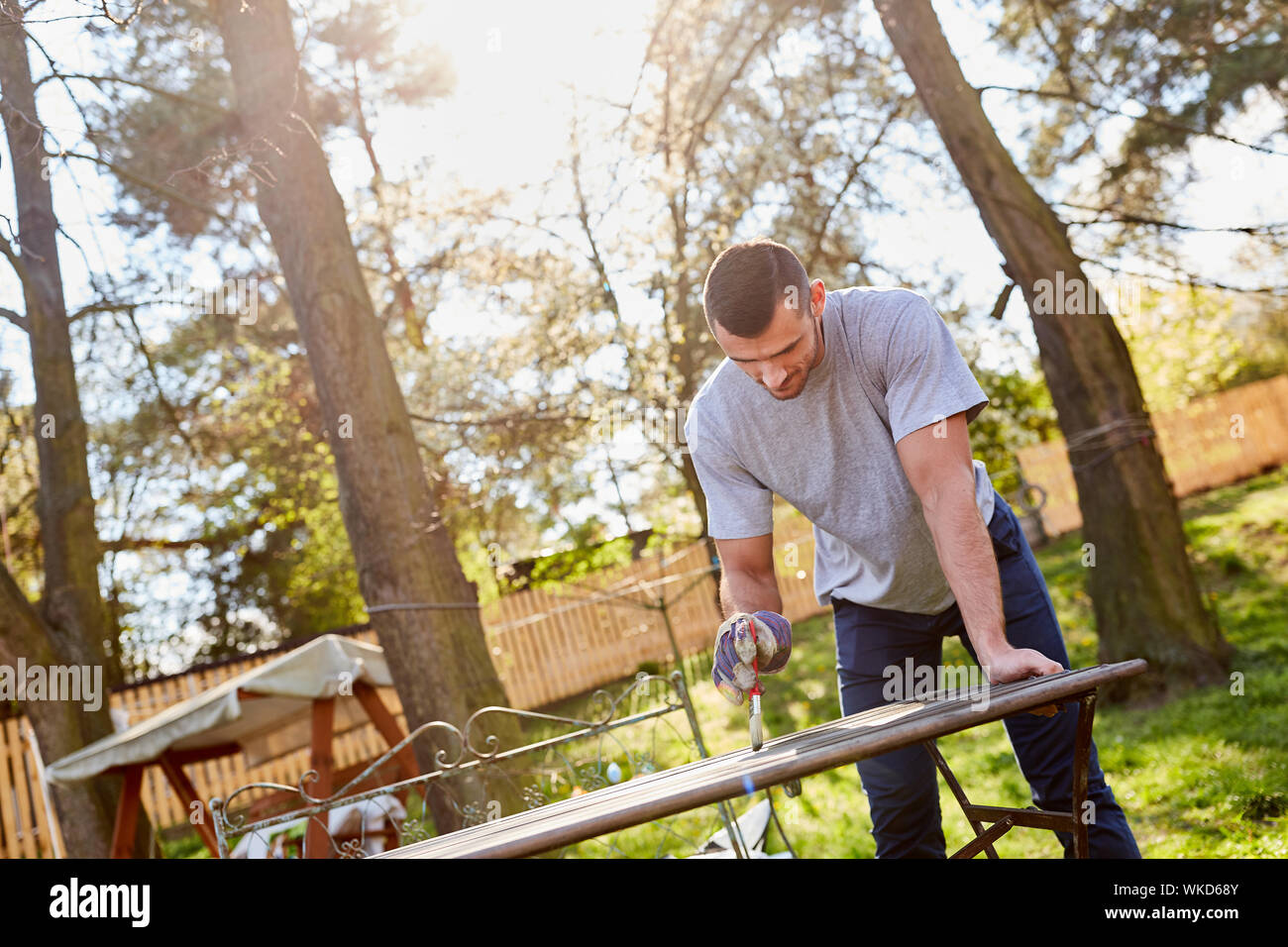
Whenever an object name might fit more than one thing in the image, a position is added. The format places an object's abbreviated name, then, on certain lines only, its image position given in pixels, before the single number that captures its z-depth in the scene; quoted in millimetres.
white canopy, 4996
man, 2150
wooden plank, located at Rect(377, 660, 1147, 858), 1331
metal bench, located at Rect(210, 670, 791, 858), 3580
